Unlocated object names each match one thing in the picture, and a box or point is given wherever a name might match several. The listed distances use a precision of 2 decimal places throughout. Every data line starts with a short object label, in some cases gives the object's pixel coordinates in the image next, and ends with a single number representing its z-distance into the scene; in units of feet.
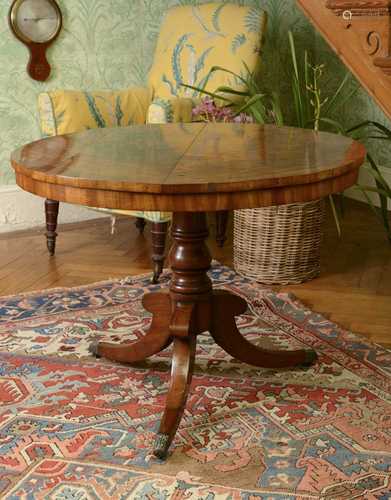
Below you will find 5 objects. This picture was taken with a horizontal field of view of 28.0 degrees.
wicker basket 9.55
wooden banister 7.14
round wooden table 5.03
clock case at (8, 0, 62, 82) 11.94
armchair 10.46
